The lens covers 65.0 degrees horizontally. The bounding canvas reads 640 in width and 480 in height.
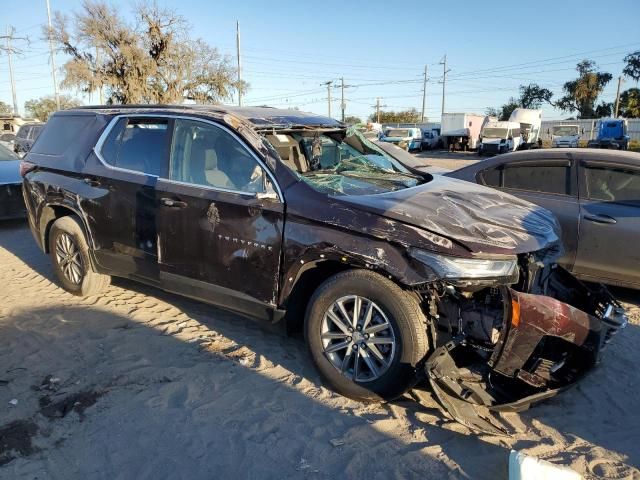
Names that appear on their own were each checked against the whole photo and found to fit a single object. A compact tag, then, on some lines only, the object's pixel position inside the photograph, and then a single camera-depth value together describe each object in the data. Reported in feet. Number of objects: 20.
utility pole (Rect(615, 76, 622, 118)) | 179.22
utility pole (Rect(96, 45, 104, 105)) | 120.31
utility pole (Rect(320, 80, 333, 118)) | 238.68
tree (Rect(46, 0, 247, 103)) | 118.11
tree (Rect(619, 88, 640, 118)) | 174.16
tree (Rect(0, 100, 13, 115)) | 246.06
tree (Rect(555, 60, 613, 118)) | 200.10
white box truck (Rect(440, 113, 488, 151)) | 131.34
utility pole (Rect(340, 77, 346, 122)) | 247.91
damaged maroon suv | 9.80
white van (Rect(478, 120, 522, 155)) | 107.76
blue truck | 104.99
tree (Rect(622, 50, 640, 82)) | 193.16
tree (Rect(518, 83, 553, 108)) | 231.30
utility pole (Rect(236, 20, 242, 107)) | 128.57
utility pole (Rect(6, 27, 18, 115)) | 156.35
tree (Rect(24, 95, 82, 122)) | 257.50
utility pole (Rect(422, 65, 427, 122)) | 224.12
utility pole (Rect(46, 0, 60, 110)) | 120.01
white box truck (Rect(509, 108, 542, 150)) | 125.70
